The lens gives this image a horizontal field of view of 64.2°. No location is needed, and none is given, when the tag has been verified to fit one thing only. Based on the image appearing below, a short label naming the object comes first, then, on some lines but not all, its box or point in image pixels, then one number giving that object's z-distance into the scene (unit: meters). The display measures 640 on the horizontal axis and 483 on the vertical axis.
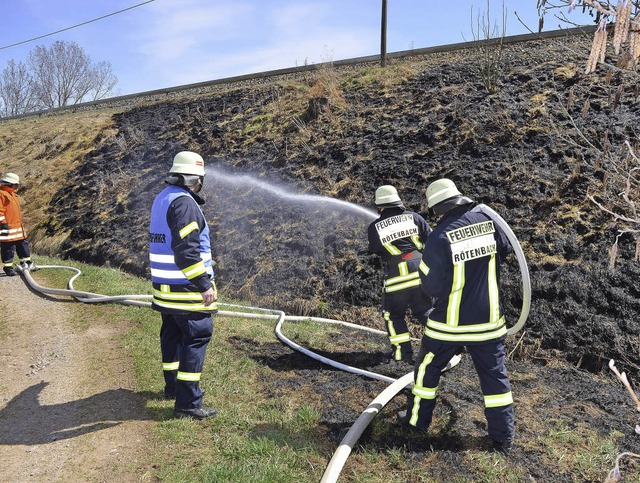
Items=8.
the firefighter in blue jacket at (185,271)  4.05
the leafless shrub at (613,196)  5.92
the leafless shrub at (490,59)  9.51
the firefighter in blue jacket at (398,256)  5.50
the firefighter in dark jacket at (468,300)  3.72
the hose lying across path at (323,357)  3.49
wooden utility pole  12.56
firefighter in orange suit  9.05
